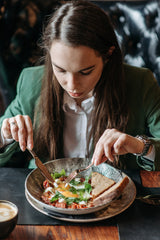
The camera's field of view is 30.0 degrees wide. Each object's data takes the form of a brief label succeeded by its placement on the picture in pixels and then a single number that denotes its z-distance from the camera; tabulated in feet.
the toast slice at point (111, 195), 3.45
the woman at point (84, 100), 4.05
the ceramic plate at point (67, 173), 3.29
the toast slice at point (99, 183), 3.85
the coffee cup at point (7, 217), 2.92
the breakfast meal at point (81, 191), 3.53
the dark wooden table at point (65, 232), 3.16
